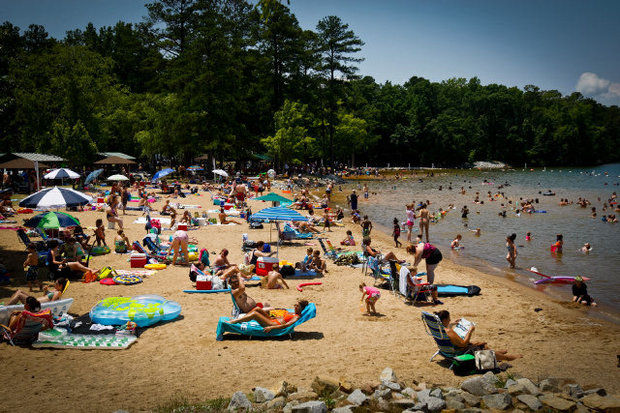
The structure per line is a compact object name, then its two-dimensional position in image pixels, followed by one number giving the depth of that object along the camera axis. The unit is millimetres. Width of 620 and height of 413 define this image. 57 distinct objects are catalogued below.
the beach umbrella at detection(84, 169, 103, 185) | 31628
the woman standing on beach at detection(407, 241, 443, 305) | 11320
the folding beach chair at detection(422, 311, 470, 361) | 7254
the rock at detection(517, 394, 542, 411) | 5738
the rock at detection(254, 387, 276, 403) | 5820
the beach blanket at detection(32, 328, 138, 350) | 7637
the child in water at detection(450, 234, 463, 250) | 19083
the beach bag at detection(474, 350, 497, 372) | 6934
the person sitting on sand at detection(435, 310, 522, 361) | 7227
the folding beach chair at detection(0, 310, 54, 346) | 7672
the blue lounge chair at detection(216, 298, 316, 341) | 8219
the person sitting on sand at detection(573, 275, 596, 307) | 11570
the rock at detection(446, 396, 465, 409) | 5730
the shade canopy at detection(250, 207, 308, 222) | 14664
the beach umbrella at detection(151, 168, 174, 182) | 34088
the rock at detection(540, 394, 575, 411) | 5703
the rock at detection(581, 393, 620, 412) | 5593
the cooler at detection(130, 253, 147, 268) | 13281
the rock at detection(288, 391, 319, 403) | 5835
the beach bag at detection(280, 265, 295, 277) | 12797
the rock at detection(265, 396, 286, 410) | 5652
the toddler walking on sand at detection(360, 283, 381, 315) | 9686
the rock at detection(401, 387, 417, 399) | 5988
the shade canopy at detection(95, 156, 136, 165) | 37344
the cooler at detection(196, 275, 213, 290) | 11211
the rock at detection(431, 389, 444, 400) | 5895
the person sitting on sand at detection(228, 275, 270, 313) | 8430
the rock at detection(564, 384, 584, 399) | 6034
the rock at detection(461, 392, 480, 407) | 5891
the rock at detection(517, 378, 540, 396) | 6070
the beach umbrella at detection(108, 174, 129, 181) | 31000
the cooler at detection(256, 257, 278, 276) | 12484
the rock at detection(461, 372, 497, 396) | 6176
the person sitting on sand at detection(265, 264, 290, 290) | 11547
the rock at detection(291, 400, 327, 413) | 5465
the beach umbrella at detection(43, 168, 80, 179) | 24044
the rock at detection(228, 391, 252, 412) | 5590
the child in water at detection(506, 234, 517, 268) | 15708
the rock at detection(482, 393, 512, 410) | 5824
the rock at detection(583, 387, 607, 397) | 6027
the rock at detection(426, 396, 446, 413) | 5643
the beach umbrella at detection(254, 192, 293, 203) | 18203
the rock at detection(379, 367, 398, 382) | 6365
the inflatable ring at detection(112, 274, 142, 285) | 11547
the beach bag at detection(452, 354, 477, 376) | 7035
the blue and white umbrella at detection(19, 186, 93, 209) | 14078
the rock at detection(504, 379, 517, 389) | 6273
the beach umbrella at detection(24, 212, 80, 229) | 12664
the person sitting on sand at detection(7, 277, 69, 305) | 8414
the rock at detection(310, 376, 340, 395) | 6125
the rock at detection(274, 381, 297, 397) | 5977
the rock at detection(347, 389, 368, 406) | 5730
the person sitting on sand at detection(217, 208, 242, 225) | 21672
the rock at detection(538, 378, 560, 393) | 6227
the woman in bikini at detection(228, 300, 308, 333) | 8320
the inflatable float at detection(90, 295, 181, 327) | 8430
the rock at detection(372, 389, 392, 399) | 5897
